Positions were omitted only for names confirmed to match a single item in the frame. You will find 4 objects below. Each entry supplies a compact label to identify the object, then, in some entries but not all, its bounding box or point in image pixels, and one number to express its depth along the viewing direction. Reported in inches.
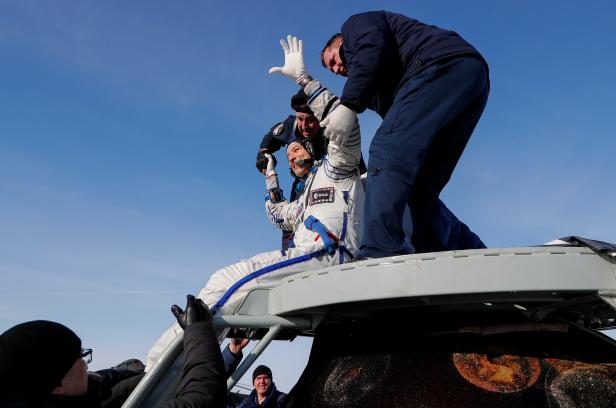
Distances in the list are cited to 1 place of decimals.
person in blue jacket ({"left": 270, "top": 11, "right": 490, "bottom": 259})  116.6
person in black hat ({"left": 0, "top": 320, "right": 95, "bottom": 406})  81.3
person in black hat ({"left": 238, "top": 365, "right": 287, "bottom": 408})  255.3
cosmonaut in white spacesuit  122.9
